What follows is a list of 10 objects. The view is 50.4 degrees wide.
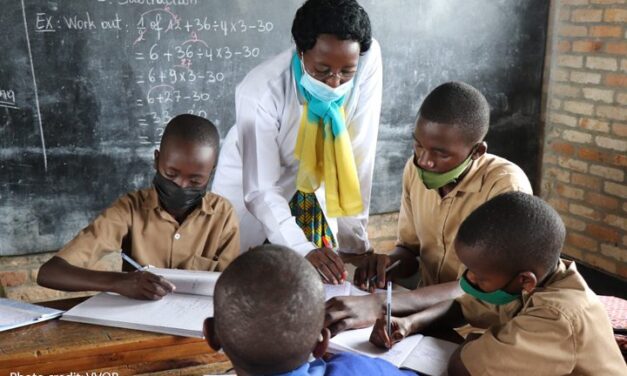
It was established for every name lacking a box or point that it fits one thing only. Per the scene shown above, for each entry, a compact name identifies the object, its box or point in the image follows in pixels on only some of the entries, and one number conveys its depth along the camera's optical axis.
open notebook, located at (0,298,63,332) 1.60
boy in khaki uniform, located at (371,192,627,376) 1.40
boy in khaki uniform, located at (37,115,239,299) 1.96
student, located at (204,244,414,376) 1.06
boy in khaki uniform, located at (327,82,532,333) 1.94
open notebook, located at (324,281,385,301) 1.85
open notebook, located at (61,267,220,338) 1.59
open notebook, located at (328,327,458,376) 1.48
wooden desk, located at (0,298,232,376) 1.49
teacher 2.20
